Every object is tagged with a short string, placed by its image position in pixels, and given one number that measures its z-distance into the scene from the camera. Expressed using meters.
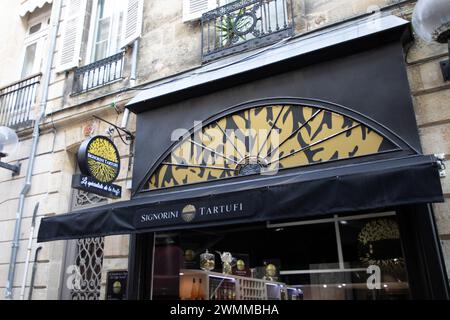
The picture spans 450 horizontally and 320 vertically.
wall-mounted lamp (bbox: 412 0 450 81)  3.90
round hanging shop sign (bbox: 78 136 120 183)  5.64
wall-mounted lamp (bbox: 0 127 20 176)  7.51
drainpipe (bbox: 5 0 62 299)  7.14
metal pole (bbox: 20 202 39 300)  6.89
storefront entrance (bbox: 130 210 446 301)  4.40
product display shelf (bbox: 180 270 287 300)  5.29
